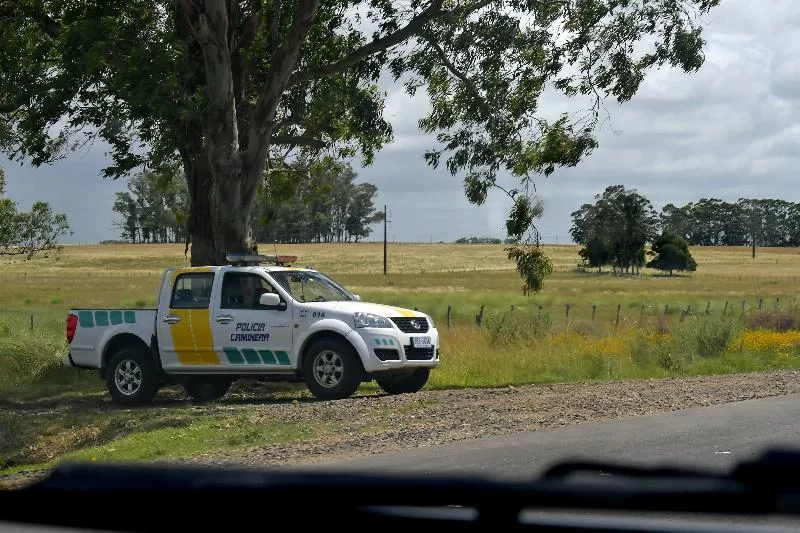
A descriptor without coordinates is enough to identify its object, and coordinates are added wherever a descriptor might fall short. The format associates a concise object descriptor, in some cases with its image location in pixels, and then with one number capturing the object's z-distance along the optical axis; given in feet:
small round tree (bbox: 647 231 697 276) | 337.31
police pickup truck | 49.29
